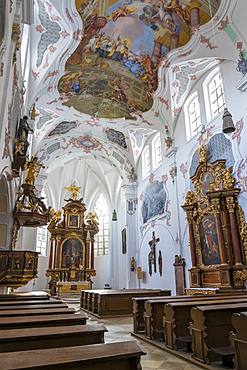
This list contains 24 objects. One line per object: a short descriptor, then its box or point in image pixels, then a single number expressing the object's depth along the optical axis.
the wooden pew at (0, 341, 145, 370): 1.84
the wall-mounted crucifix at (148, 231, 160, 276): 14.71
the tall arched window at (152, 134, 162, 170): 15.66
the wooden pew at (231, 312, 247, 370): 3.31
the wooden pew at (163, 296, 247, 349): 5.17
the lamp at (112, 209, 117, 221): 20.73
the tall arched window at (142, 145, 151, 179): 16.83
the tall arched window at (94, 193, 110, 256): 23.27
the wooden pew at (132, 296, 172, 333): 7.02
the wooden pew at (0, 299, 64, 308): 4.97
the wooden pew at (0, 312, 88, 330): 3.06
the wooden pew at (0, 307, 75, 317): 3.71
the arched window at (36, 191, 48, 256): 21.92
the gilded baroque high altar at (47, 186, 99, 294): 19.53
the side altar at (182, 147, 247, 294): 9.17
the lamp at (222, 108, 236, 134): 7.41
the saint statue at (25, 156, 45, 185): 10.70
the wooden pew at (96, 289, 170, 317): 10.15
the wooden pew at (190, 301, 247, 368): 4.36
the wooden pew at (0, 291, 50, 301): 6.25
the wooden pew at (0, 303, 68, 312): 4.45
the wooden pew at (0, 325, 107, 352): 2.53
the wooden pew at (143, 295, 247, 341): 6.08
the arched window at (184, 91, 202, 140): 12.44
